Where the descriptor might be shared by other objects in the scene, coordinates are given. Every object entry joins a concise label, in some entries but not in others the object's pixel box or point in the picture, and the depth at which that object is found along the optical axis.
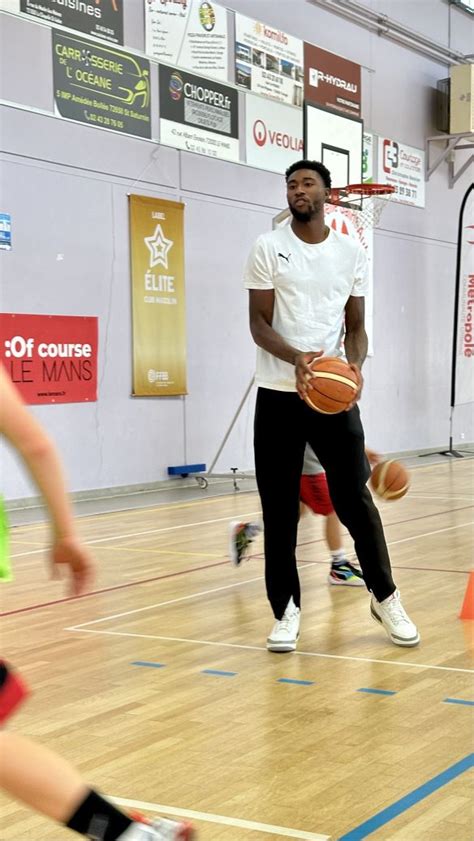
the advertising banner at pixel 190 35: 10.60
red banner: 9.10
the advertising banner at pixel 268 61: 11.73
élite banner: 10.45
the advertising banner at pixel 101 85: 9.57
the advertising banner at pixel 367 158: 13.95
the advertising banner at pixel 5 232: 9.02
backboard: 9.78
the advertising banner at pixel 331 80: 12.88
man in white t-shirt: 4.11
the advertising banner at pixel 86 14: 9.28
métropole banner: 14.68
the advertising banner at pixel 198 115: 10.80
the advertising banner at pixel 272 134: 11.97
